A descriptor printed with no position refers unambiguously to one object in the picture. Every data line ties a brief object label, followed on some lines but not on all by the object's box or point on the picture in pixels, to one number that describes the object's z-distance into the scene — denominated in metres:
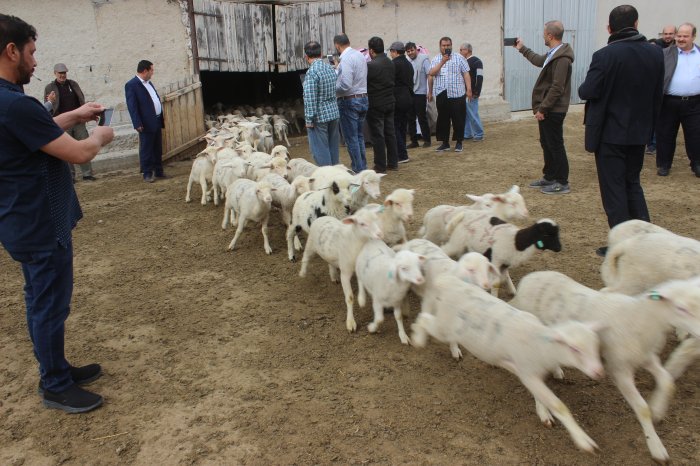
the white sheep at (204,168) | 8.76
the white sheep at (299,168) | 7.66
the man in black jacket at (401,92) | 10.50
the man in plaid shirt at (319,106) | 8.28
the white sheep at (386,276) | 3.89
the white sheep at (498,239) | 4.40
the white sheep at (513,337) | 2.84
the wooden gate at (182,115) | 11.91
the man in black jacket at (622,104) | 5.17
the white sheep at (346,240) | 4.56
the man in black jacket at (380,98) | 9.56
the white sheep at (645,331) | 2.89
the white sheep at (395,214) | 5.08
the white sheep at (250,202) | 6.31
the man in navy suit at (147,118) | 10.24
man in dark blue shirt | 3.01
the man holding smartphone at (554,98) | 7.40
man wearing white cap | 10.04
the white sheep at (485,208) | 5.38
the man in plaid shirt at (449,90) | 11.05
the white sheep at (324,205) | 5.88
